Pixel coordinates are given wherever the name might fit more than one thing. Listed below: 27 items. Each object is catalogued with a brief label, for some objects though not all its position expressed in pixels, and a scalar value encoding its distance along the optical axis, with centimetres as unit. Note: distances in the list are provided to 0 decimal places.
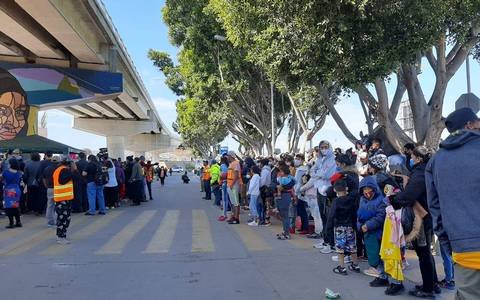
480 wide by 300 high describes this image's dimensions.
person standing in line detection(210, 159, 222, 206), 1812
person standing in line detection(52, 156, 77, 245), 1040
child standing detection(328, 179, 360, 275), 752
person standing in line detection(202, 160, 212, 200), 2328
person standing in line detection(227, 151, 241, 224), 1366
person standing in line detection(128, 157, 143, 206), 1970
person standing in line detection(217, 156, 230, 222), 1477
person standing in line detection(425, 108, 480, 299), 340
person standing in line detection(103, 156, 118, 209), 1748
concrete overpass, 1953
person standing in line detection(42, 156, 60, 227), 1217
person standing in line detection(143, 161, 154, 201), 2300
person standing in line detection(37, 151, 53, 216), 1516
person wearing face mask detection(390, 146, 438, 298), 617
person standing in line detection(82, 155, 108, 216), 1592
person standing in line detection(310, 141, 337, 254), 994
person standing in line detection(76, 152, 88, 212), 1596
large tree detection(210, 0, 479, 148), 1192
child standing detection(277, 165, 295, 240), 1083
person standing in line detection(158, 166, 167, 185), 4005
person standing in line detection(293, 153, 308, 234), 1139
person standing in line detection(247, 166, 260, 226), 1297
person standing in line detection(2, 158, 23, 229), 1238
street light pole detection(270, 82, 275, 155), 3170
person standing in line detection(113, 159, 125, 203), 1894
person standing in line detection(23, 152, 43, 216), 1548
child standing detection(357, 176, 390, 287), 693
